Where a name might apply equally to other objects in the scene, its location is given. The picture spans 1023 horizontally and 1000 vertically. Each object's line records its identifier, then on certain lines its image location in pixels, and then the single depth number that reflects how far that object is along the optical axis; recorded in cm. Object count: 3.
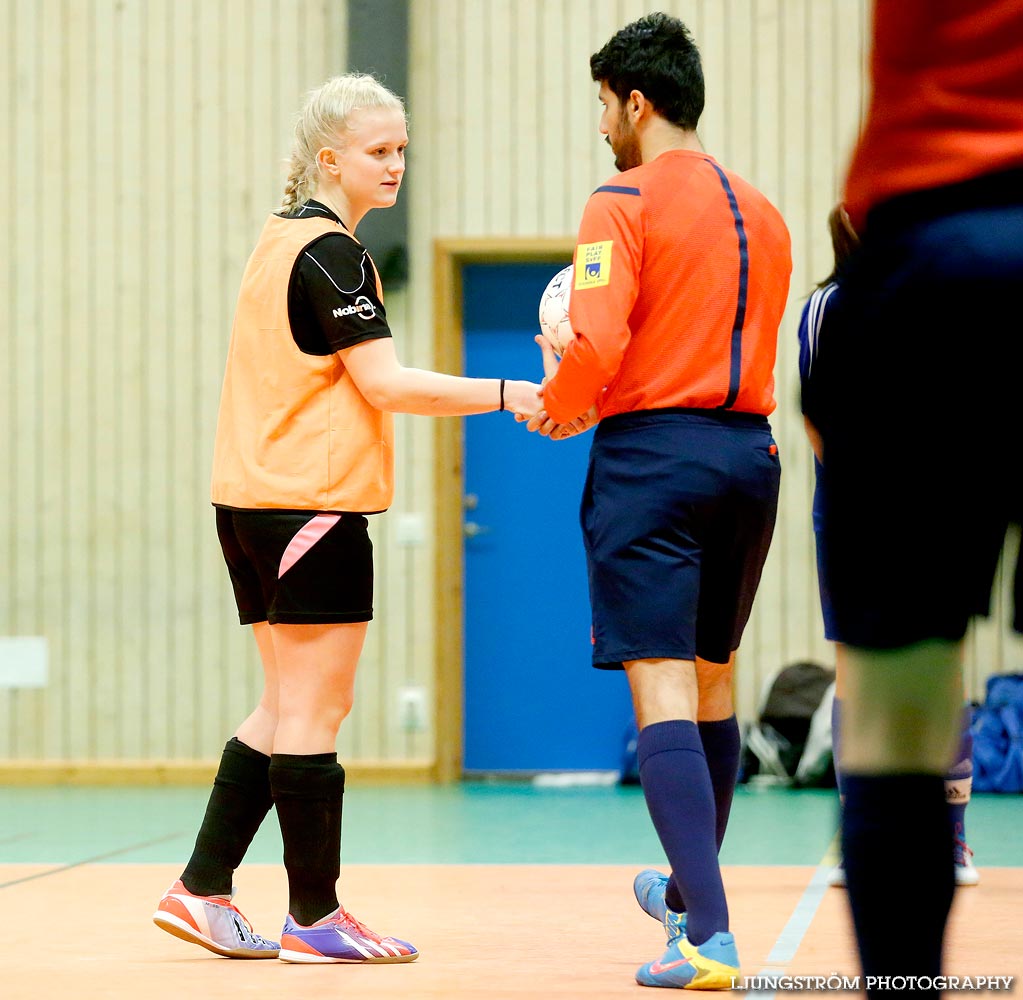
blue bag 1246
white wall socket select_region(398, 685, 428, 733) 1377
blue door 1409
